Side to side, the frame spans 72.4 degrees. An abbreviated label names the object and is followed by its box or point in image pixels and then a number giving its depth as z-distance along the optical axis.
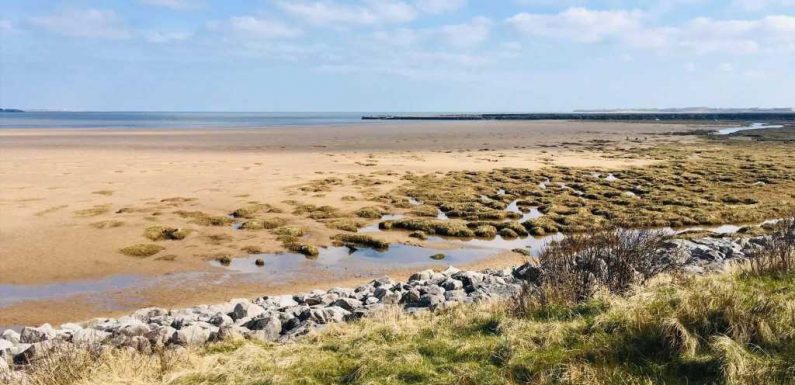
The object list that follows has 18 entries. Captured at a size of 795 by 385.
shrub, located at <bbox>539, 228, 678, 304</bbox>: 9.97
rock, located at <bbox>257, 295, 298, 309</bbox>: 12.66
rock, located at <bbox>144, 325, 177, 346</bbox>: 9.02
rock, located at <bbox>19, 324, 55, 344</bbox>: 9.95
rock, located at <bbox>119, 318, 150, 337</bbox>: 9.69
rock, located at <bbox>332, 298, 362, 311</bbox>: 11.71
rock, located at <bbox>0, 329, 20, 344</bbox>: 10.17
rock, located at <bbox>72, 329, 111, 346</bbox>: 8.65
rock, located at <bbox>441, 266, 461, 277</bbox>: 14.51
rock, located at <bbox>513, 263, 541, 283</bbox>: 12.45
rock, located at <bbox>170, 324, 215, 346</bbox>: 9.19
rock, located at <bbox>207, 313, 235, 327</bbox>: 10.83
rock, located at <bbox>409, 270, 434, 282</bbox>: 14.34
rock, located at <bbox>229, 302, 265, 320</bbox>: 11.43
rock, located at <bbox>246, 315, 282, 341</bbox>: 9.76
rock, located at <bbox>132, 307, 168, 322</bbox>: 11.88
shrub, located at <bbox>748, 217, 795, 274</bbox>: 10.45
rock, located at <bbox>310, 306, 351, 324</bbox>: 10.52
